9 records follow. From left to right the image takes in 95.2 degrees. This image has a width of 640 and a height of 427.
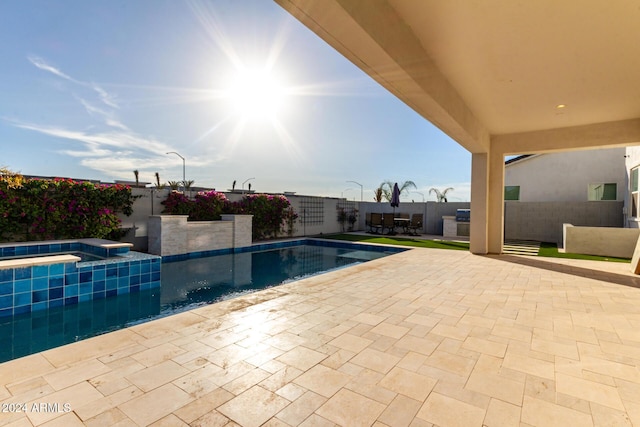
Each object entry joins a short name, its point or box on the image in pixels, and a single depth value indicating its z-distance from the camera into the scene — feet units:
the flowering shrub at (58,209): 20.13
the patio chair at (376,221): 46.41
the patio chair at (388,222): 44.24
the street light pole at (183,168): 39.17
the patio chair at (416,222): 43.93
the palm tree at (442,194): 51.42
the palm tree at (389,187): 62.59
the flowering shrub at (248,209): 29.86
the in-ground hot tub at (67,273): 12.79
